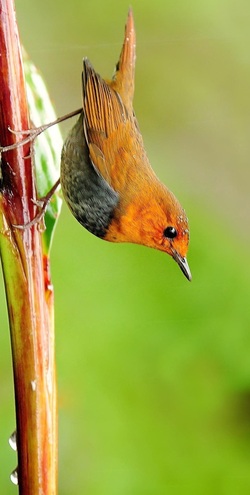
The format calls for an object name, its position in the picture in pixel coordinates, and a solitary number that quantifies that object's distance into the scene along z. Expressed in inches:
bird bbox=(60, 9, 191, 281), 150.2
